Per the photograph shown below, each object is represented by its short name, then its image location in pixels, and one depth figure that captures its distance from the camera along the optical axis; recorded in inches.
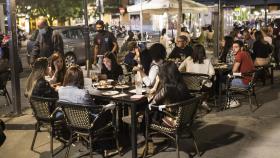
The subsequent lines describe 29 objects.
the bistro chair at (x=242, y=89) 309.7
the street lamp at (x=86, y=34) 512.7
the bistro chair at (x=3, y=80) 333.6
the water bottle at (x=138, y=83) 225.0
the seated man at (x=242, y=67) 314.8
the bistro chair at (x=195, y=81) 294.7
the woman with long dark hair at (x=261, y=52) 419.0
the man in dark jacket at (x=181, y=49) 373.7
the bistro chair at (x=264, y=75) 417.7
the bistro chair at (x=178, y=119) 201.6
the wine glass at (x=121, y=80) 257.4
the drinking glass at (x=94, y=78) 273.4
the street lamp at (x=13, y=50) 311.7
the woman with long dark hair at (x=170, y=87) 209.0
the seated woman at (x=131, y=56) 377.7
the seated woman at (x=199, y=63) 302.8
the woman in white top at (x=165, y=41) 658.8
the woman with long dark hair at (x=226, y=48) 400.9
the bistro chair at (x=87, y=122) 198.1
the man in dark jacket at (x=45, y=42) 368.8
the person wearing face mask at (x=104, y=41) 388.5
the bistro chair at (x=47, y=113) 218.4
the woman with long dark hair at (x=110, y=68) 302.8
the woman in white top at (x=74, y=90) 208.2
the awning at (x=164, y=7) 535.5
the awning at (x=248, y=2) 652.0
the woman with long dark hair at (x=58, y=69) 271.0
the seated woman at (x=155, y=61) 238.7
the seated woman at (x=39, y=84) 230.7
